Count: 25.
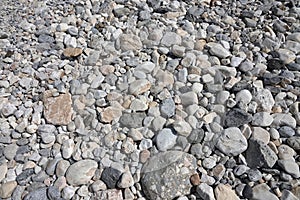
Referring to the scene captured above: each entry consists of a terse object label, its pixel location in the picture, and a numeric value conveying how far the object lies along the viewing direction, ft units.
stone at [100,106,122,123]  4.39
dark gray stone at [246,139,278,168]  3.74
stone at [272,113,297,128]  4.01
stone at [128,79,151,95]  4.58
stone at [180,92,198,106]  4.39
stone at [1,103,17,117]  4.62
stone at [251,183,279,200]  3.54
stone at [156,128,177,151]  4.08
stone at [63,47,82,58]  5.18
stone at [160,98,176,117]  4.33
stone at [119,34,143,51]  5.16
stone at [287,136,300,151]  3.83
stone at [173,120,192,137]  4.12
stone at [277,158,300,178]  3.63
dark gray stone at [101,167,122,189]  3.86
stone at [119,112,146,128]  4.30
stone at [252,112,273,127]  4.05
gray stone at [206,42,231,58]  4.84
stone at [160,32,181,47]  5.10
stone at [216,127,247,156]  3.88
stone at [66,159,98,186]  3.93
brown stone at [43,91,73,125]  4.48
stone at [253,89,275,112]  4.18
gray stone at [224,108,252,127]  4.09
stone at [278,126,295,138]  3.93
